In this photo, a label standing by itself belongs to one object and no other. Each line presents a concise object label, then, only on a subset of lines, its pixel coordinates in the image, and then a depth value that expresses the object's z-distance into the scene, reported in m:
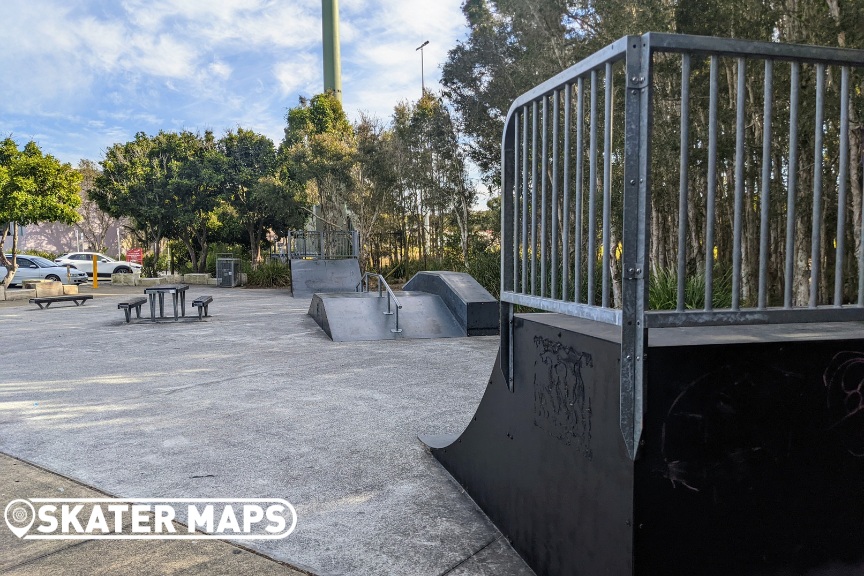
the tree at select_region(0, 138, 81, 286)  20.28
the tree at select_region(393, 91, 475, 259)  21.83
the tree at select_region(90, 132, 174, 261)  28.73
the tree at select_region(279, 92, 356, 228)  23.53
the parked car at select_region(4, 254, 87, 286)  24.94
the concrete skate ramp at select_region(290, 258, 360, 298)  20.61
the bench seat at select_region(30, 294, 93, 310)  16.09
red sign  30.80
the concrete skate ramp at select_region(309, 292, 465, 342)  10.55
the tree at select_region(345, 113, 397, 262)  23.05
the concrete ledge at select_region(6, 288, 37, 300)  20.17
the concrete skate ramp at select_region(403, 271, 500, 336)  10.88
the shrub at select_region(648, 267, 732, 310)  7.78
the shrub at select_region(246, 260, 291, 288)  26.06
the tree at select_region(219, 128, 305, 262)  26.52
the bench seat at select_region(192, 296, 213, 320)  12.86
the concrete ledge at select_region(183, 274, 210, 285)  28.70
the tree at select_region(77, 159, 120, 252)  44.53
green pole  38.62
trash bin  26.38
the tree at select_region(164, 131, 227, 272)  28.19
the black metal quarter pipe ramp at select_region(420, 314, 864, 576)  2.12
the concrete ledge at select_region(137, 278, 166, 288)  28.53
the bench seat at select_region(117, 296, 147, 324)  12.51
